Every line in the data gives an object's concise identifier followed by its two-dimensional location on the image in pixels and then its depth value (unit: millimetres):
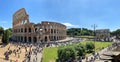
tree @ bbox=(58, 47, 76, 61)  12503
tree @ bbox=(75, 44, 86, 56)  14561
